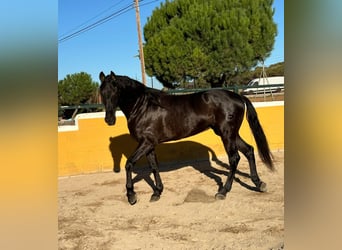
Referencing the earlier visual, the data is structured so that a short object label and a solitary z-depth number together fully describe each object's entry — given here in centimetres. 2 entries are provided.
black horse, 419
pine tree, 1753
